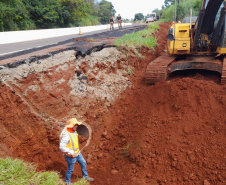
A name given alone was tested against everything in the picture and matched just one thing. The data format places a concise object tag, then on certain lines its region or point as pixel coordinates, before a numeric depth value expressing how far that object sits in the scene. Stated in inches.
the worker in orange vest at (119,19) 1063.2
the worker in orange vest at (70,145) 162.2
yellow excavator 245.6
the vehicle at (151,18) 1721.2
